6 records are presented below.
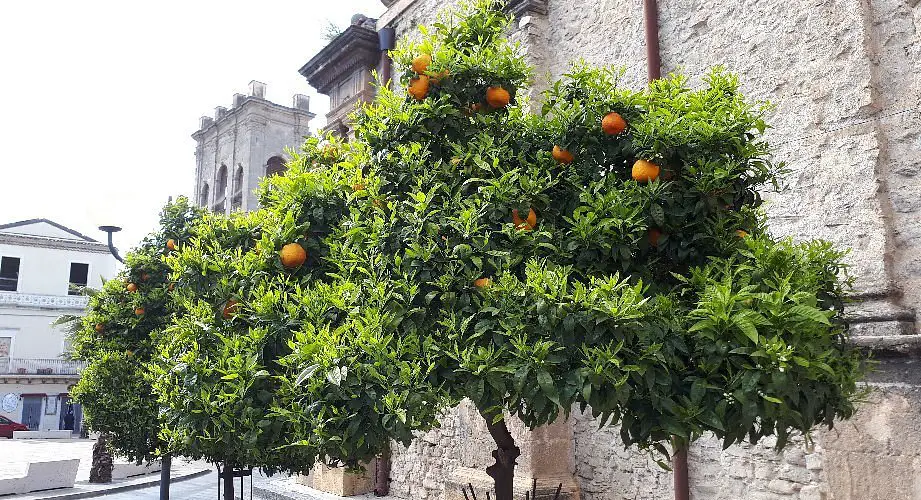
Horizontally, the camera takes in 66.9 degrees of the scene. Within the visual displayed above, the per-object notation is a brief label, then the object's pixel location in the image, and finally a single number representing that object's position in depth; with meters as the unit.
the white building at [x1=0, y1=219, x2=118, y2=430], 33.31
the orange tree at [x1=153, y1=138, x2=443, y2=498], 3.58
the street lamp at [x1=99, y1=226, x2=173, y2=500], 9.29
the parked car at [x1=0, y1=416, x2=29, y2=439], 28.88
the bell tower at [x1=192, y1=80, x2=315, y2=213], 28.33
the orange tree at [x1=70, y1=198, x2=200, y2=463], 9.00
